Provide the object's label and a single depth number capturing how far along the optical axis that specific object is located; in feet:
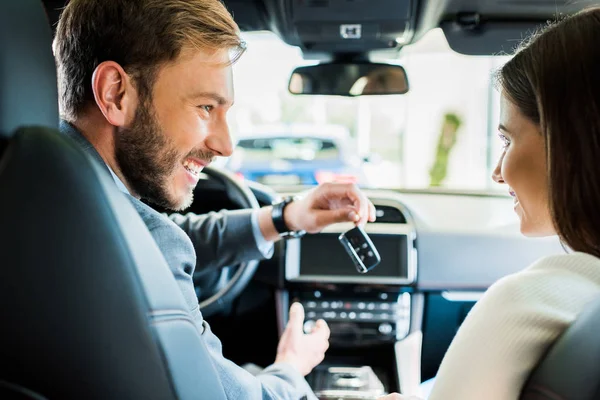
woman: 3.33
